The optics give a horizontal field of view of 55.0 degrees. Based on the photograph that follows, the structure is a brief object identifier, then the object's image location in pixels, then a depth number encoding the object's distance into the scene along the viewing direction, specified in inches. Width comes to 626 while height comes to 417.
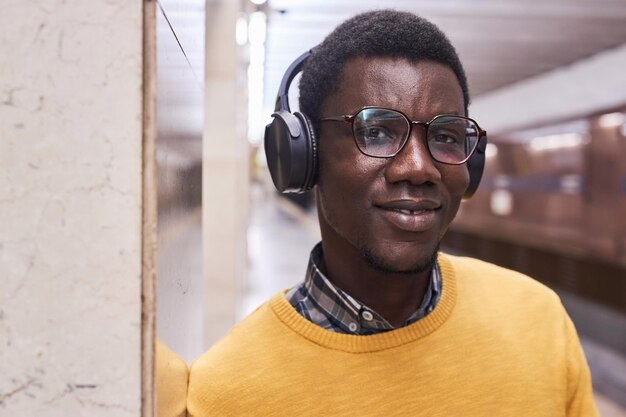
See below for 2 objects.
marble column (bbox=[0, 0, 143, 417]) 29.3
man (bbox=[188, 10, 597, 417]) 42.4
